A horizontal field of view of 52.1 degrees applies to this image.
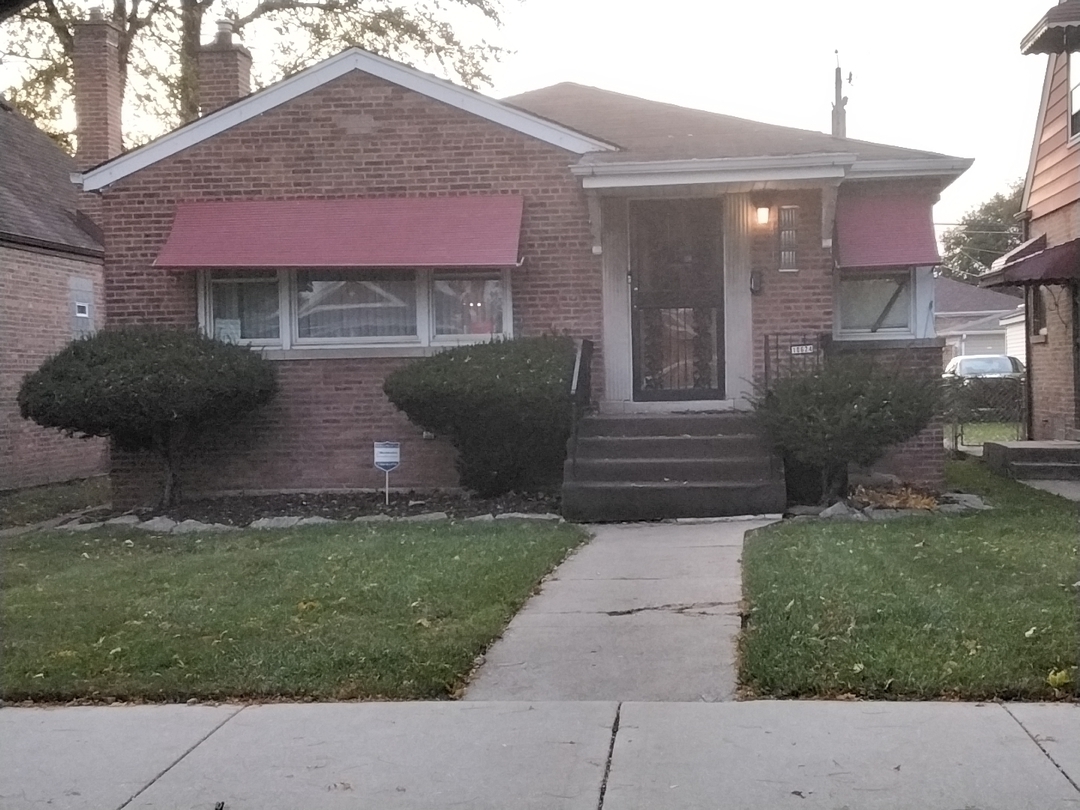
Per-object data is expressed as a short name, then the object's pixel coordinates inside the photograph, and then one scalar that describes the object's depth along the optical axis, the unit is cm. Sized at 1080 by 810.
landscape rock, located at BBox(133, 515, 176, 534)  985
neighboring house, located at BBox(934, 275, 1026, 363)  4212
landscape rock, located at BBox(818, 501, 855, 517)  916
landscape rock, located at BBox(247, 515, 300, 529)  973
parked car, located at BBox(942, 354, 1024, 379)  2819
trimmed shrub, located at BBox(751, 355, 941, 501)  909
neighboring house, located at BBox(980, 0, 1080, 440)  1348
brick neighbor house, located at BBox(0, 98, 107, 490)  1488
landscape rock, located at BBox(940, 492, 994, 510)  962
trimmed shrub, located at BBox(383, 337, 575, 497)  991
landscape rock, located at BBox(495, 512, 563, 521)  962
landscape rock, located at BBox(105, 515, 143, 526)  1022
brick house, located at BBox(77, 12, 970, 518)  1111
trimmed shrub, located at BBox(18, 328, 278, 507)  994
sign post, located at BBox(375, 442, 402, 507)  1038
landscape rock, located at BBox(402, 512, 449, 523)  978
